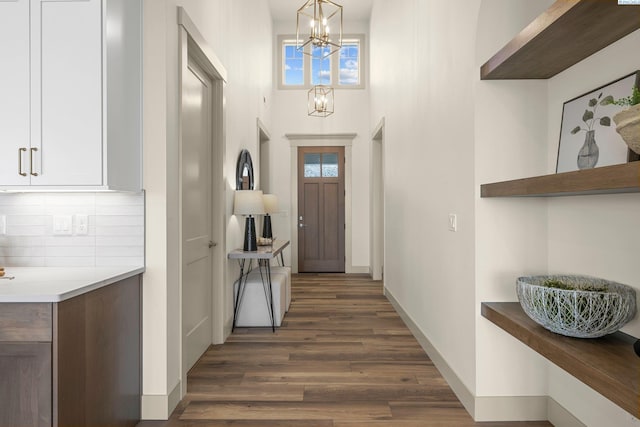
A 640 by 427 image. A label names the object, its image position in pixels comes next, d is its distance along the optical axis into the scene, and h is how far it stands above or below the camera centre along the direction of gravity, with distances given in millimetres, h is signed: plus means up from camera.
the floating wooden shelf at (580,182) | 1279 +107
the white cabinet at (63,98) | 2139 +559
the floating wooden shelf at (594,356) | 1290 -509
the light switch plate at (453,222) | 2768 -65
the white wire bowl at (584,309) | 1660 -377
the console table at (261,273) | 4027 -635
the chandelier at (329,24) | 7327 +3293
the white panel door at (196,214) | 3076 -14
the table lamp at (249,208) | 4105 +38
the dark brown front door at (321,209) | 7957 +54
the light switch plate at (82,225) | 2412 -71
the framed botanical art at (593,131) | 1806 +373
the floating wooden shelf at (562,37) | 1574 +723
